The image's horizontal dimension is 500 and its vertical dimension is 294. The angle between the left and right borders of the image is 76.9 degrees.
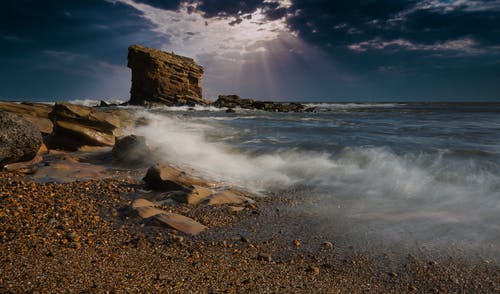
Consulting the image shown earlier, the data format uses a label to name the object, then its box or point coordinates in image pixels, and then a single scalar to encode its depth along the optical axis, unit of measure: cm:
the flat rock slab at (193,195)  393
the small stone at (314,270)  249
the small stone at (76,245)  255
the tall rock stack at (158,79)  4459
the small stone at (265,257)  265
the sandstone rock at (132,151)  609
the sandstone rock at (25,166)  492
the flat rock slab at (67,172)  465
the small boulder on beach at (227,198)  397
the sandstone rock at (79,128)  724
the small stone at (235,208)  378
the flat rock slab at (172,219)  310
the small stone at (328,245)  295
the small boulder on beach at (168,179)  428
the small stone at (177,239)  284
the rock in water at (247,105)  4040
